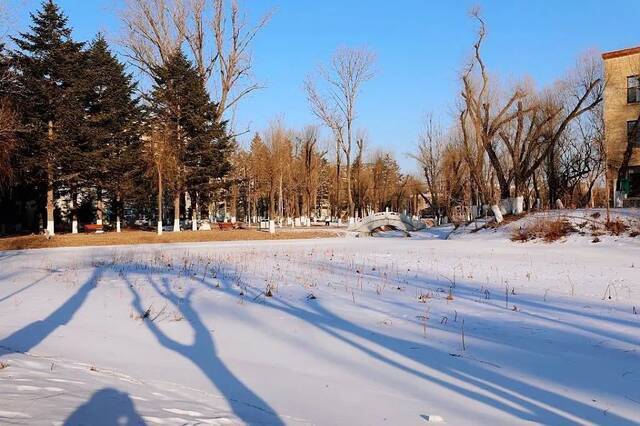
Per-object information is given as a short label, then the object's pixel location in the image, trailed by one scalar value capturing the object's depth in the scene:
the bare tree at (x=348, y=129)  48.75
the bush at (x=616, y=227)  21.64
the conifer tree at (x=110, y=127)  37.09
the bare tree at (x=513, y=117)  29.98
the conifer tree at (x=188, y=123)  40.75
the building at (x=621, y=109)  34.78
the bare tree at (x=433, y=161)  58.41
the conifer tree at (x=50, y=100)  33.06
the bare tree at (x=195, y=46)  42.84
